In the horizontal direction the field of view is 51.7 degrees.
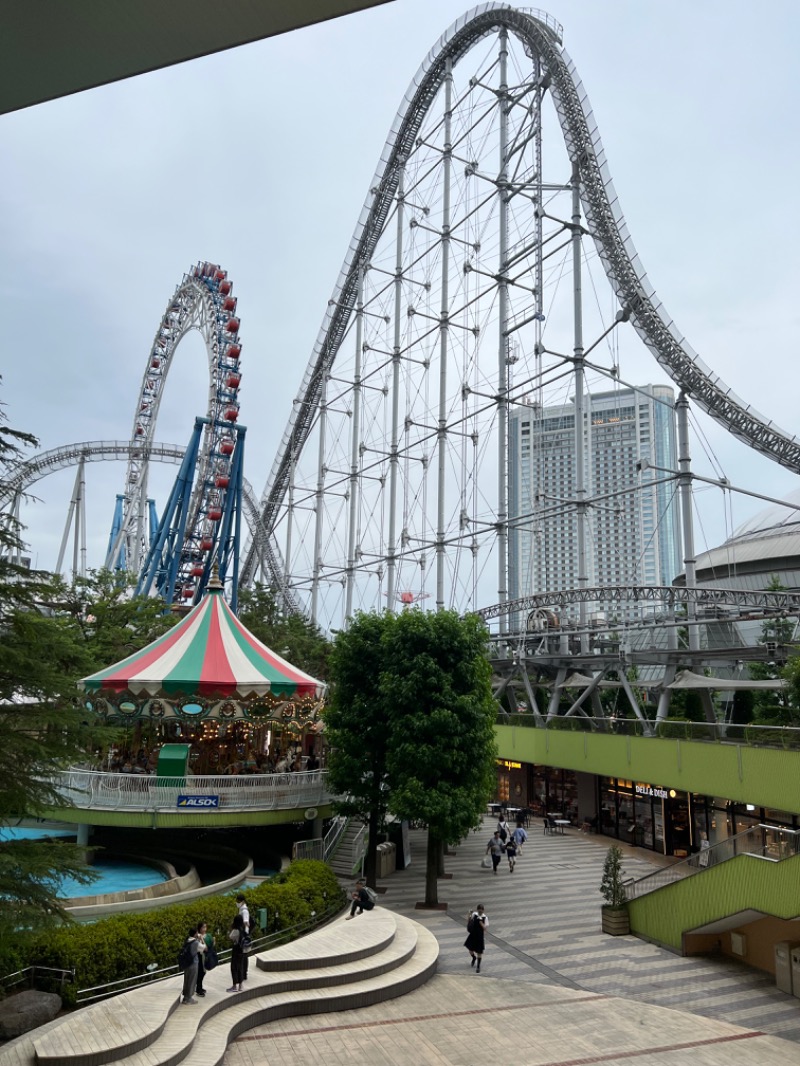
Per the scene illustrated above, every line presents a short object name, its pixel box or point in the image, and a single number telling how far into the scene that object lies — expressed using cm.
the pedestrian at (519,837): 2698
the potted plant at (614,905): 1894
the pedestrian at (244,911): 1383
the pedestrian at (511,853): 2427
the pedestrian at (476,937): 1584
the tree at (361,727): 2220
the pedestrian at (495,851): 2422
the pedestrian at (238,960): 1329
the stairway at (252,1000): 1048
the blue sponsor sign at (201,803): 2203
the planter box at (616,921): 1892
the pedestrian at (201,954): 1292
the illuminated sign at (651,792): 2619
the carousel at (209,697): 2298
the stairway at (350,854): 2366
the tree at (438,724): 2019
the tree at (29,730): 903
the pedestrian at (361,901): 1780
